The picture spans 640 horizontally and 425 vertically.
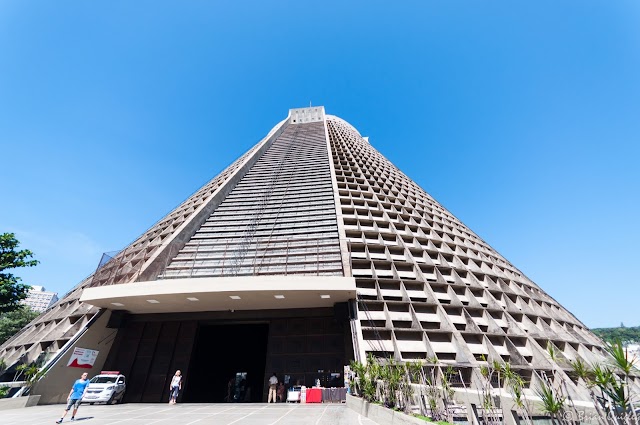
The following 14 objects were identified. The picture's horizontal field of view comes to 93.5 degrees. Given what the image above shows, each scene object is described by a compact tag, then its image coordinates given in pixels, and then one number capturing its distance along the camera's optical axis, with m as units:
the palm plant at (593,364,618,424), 4.99
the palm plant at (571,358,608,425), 4.96
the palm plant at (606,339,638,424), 4.82
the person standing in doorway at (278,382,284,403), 14.92
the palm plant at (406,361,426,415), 8.03
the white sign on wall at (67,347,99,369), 14.73
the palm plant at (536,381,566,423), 5.35
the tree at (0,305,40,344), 38.50
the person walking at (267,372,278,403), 14.74
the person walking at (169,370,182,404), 13.60
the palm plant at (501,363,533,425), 5.90
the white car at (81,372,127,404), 13.75
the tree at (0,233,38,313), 18.22
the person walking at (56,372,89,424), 10.04
